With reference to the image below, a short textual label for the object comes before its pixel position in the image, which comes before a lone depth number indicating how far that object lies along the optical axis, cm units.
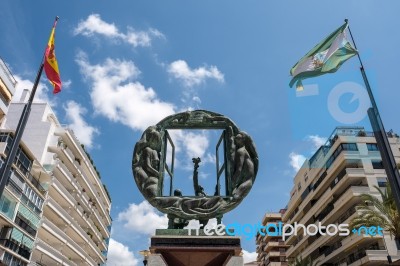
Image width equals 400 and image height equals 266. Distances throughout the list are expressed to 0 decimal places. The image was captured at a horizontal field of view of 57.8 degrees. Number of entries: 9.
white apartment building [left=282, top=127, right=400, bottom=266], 4278
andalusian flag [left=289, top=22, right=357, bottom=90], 1357
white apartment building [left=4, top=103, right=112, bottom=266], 4434
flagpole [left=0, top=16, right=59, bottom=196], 1129
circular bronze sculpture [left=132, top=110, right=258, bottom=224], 1133
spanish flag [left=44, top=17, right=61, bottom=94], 1523
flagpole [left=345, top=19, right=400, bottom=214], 1030
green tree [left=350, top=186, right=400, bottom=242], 2883
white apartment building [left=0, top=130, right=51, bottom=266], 3331
